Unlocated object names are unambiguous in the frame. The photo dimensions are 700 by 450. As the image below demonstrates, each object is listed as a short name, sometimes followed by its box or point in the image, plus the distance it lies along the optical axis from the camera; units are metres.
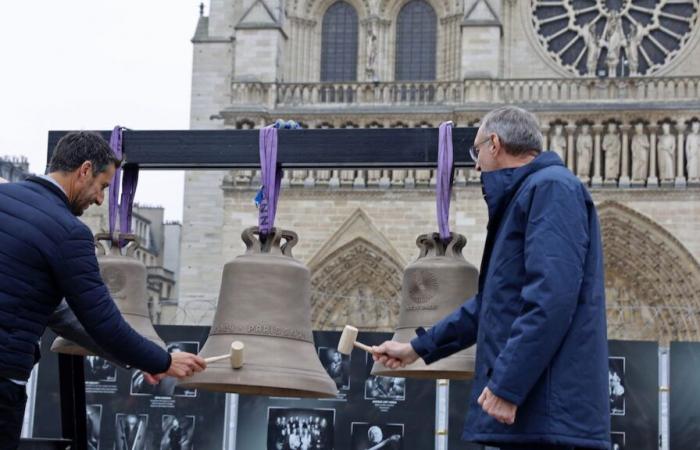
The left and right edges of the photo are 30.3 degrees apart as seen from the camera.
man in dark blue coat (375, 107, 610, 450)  3.73
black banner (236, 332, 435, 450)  9.98
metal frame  5.66
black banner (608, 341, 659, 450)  9.73
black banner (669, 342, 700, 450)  9.59
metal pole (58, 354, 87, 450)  5.59
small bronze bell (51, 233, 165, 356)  5.83
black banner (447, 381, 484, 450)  9.81
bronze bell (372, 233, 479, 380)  5.57
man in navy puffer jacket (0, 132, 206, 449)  4.15
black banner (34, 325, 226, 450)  10.07
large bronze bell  5.20
